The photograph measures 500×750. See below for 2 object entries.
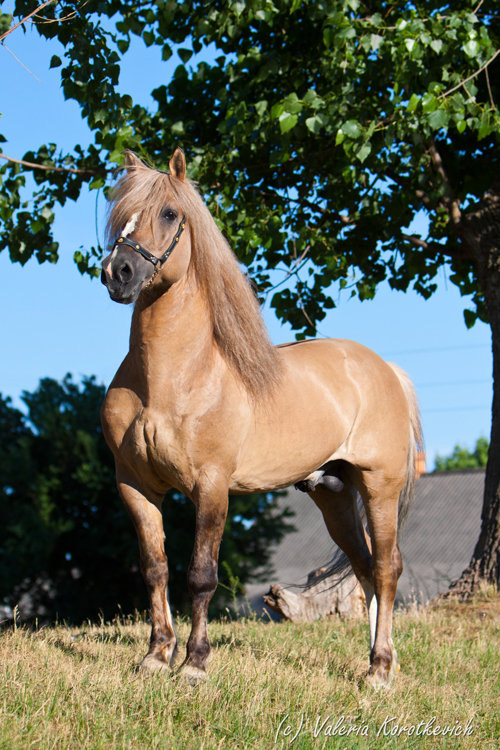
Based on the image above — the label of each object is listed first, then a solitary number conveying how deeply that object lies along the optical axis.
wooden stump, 13.97
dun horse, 7.30
